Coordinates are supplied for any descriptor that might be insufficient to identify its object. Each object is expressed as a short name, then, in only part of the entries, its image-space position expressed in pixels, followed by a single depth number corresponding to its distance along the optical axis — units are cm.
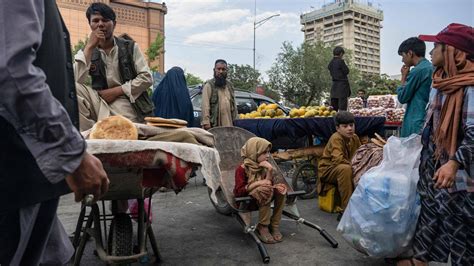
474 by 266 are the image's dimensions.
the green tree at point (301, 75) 3083
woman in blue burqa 613
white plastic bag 295
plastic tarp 580
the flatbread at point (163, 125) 238
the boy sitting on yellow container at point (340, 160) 468
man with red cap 242
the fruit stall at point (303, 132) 582
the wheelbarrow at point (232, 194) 379
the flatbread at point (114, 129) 216
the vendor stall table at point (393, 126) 672
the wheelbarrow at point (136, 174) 190
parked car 919
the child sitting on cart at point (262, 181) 391
